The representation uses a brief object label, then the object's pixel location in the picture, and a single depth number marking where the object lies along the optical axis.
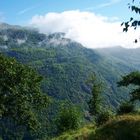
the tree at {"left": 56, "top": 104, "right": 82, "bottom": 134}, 50.08
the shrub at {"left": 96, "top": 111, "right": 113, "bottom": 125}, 14.48
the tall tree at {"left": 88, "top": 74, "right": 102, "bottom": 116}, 47.67
